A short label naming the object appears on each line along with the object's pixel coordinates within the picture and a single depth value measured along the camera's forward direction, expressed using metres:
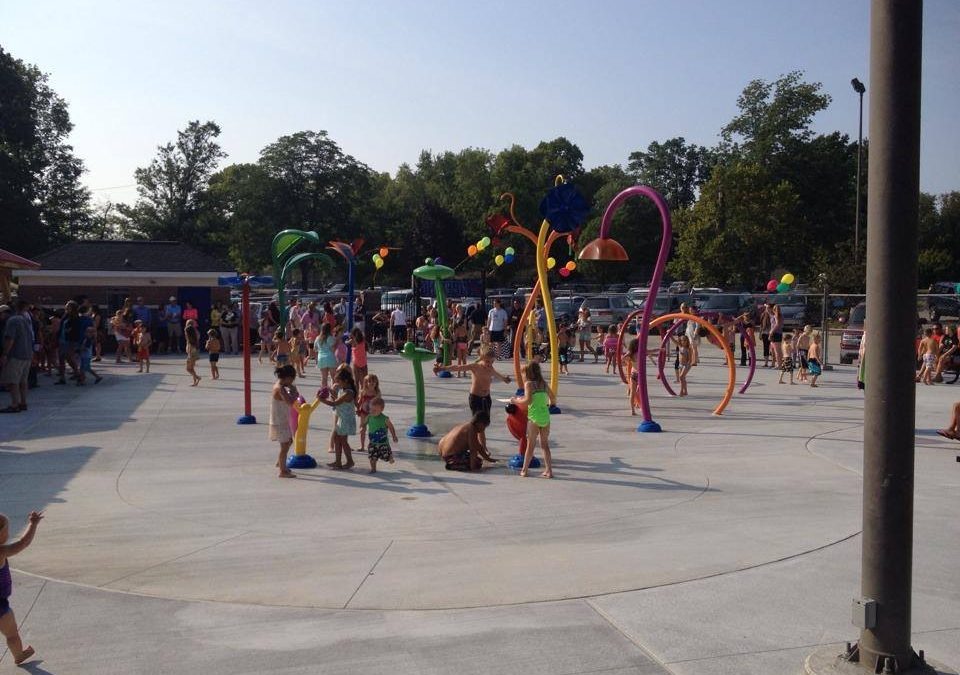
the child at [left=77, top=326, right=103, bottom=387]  19.55
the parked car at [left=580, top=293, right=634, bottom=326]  36.25
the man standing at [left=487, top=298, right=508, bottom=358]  24.88
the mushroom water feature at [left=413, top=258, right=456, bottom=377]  19.56
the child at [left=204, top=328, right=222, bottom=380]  19.91
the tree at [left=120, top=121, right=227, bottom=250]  67.12
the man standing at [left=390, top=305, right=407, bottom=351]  27.94
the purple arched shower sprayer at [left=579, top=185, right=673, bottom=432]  13.22
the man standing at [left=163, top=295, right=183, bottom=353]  28.05
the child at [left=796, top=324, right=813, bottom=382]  20.19
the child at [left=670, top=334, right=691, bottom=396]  17.79
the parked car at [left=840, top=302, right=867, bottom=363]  24.19
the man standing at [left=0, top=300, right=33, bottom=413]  14.96
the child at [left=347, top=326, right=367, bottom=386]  15.12
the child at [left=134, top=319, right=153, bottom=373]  21.66
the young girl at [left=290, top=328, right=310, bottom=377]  21.02
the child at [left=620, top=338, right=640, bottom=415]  15.14
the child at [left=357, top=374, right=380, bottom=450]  10.95
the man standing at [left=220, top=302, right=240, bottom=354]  27.76
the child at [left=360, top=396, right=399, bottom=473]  10.71
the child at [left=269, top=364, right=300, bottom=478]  10.25
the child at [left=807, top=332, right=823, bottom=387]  19.11
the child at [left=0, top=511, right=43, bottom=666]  5.20
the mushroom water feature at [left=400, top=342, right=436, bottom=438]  12.49
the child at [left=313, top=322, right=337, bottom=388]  16.33
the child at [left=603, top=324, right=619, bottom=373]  22.08
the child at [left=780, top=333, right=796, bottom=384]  20.36
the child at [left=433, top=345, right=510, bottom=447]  11.72
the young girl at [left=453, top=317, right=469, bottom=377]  22.09
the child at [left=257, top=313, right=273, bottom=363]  25.28
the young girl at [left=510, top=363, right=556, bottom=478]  10.30
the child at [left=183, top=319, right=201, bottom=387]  18.92
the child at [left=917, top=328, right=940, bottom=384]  19.92
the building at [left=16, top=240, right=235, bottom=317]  29.77
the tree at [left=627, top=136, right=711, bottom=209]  86.56
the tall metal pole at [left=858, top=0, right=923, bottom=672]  4.60
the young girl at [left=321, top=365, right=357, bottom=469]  10.69
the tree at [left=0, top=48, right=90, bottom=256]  46.66
